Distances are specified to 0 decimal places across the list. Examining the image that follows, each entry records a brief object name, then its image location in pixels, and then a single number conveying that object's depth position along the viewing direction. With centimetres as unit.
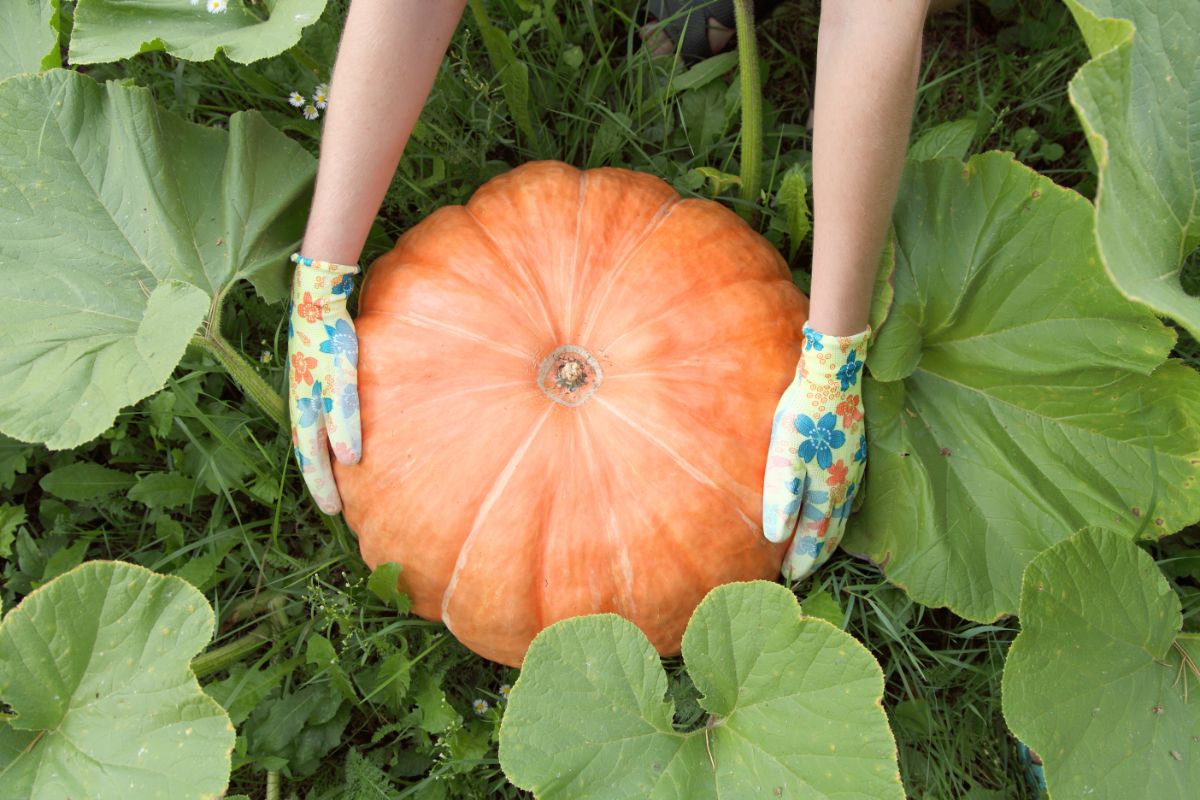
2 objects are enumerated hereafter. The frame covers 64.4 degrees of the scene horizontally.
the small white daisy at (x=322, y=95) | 218
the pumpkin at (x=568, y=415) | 166
